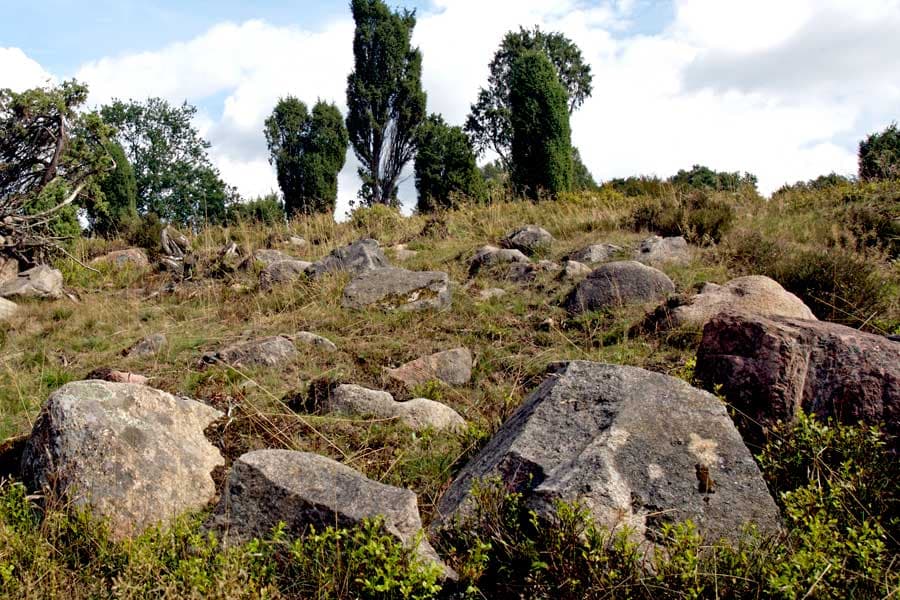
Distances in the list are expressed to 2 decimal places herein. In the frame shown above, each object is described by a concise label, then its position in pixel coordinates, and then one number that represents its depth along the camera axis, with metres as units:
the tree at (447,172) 16.83
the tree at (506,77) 28.50
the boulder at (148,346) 5.82
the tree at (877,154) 10.66
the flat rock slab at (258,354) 5.23
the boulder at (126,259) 10.47
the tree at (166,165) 33.47
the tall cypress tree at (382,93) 26.47
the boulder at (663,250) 7.44
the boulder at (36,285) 8.21
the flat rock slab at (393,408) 4.01
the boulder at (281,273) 8.02
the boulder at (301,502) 2.61
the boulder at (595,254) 7.72
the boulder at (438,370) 4.94
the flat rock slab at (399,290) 6.64
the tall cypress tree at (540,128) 17.27
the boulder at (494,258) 7.88
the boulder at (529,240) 8.52
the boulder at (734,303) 5.28
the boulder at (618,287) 6.16
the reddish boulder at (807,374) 3.11
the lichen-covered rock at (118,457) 2.94
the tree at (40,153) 8.53
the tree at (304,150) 24.94
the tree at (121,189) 23.56
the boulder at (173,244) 10.48
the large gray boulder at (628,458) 2.53
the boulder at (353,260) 8.08
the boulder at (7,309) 7.45
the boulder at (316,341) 5.61
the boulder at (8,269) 9.32
